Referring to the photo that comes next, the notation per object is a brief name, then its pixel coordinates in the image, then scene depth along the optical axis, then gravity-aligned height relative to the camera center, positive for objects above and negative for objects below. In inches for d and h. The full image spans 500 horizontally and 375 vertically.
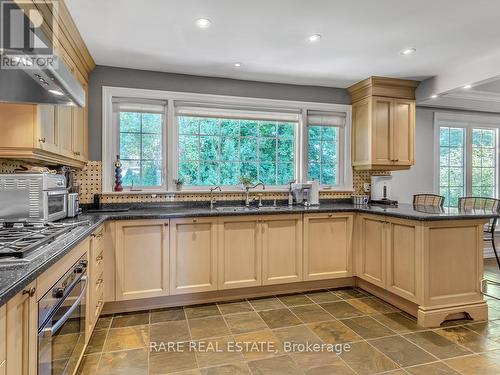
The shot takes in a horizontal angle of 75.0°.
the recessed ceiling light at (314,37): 106.3 +49.3
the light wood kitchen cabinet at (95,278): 88.4 -27.8
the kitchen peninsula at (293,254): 106.4 -25.3
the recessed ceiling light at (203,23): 95.7 +48.7
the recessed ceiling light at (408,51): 117.5 +49.6
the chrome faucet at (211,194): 142.0 -4.0
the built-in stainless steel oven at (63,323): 51.3 -25.4
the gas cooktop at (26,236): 53.8 -10.7
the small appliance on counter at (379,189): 166.6 -1.4
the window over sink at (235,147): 145.9 +18.4
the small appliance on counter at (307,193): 148.4 -3.2
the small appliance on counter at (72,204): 105.9 -6.3
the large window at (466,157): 189.9 +17.6
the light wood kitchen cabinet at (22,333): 40.5 -19.9
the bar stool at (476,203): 148.4 -7.6
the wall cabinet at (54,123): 79.3 +16.9
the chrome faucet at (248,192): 145.5 -2.8
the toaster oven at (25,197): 83.4 -3.2
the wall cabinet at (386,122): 152.3 +30.6
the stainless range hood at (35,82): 49.8 +19.1
